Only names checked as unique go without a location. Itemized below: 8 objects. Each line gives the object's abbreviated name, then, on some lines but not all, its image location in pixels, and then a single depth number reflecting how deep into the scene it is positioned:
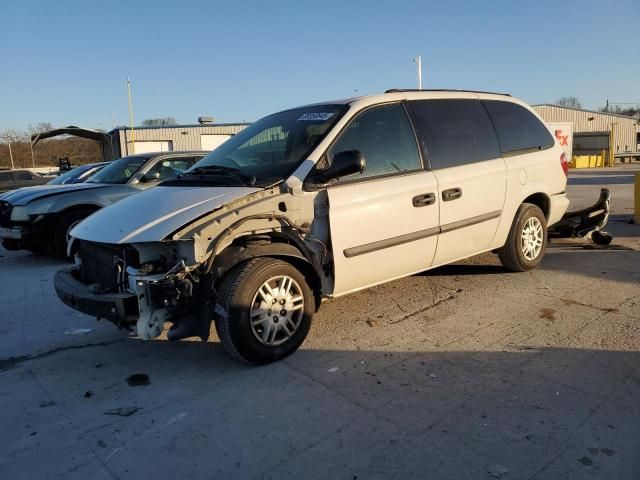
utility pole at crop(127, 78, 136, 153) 35.94
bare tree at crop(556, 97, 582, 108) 99.81
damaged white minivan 3.52
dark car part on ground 6.95
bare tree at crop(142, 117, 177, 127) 61.59
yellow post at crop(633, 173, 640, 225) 8.90
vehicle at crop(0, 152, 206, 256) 7.75
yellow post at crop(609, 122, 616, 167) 38.21
